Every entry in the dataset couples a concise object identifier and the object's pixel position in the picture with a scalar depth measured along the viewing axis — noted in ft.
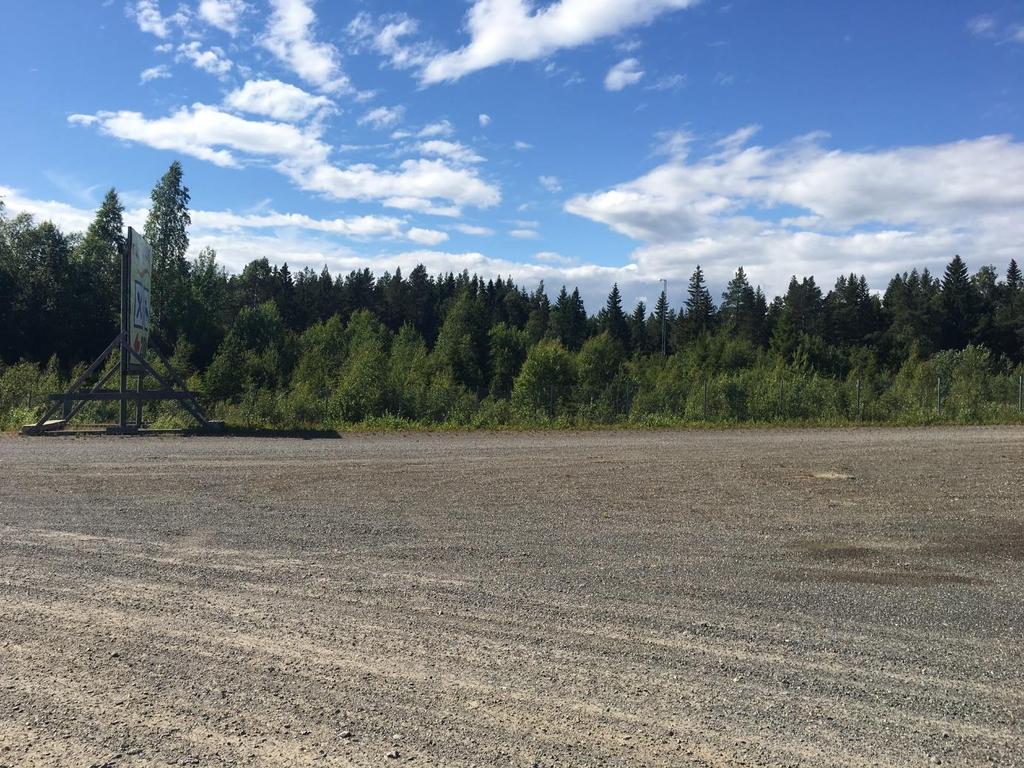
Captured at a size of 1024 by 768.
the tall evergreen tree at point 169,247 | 196.85
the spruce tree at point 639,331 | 386.73
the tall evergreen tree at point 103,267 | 220.84
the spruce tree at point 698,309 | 358.37
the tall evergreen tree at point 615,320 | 388.80
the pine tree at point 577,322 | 374.30
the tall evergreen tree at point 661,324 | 353.72
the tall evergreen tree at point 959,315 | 326.65
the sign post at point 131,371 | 66.95
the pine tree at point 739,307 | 343.05
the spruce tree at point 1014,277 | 383.92
